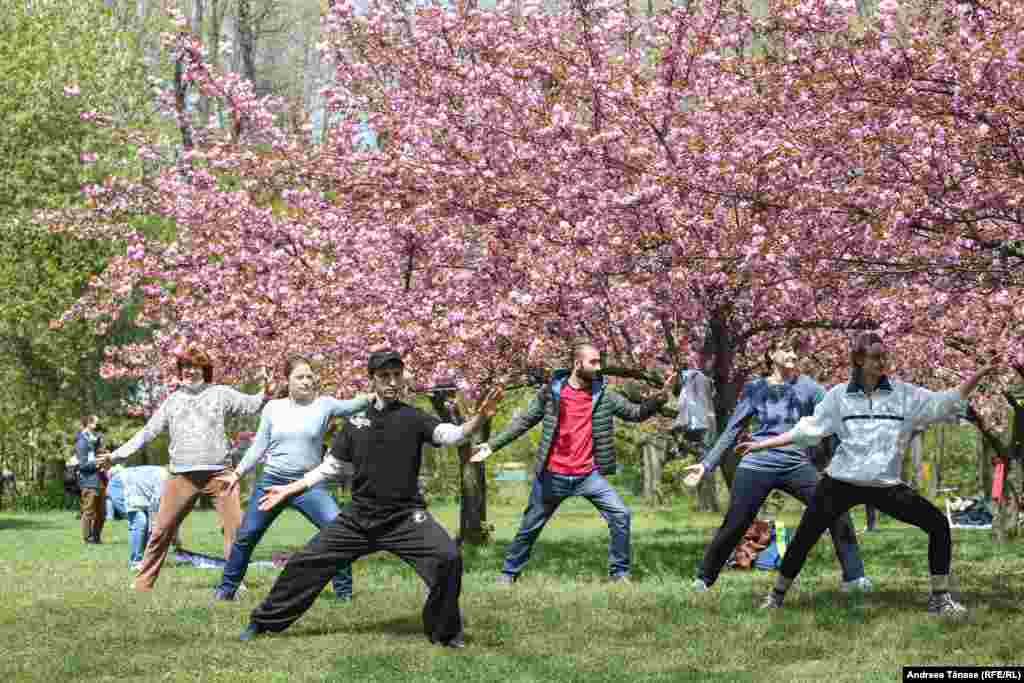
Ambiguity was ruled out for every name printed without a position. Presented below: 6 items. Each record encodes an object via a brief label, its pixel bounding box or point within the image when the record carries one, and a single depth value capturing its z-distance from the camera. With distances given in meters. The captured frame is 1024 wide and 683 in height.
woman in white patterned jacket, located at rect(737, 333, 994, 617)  9.12
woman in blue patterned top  10.95
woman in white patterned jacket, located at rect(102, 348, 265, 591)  11.88
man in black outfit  8.80
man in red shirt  11.90
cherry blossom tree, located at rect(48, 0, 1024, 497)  10.73
